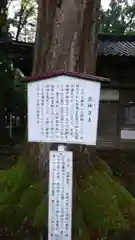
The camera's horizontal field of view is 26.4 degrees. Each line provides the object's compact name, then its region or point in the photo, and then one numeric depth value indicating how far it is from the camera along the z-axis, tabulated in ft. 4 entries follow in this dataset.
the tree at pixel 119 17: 59.62
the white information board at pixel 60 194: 7.90
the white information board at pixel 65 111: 7.84
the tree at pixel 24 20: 41.99
